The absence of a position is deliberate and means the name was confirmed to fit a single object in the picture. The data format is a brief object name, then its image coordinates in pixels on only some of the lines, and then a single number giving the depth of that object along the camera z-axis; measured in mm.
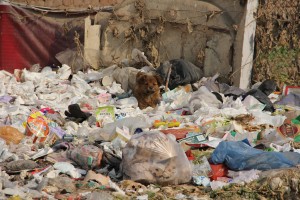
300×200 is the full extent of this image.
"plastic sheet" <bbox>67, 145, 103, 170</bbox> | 12143
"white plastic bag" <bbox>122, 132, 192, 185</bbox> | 11304
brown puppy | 18234
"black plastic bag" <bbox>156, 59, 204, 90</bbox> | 19563
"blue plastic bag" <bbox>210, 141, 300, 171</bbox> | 11823
